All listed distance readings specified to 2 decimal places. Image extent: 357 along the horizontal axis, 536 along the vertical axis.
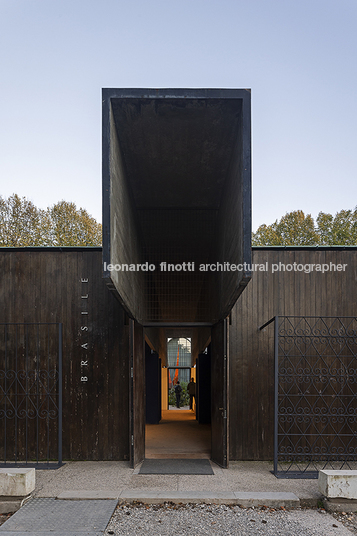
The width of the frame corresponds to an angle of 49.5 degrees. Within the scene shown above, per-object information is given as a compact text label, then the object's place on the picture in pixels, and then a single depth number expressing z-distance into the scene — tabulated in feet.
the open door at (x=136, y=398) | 18.80
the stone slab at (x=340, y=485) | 14.03
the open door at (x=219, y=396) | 18.92
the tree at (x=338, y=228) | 71.82
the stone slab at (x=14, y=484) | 14.10
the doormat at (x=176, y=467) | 18.02
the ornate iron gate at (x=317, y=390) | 20.12
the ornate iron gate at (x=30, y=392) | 20.18
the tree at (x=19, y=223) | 66.23
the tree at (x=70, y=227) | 72.84
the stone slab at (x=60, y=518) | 12.14
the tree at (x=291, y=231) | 77.66
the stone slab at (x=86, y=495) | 14.66
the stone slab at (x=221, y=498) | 14.39
